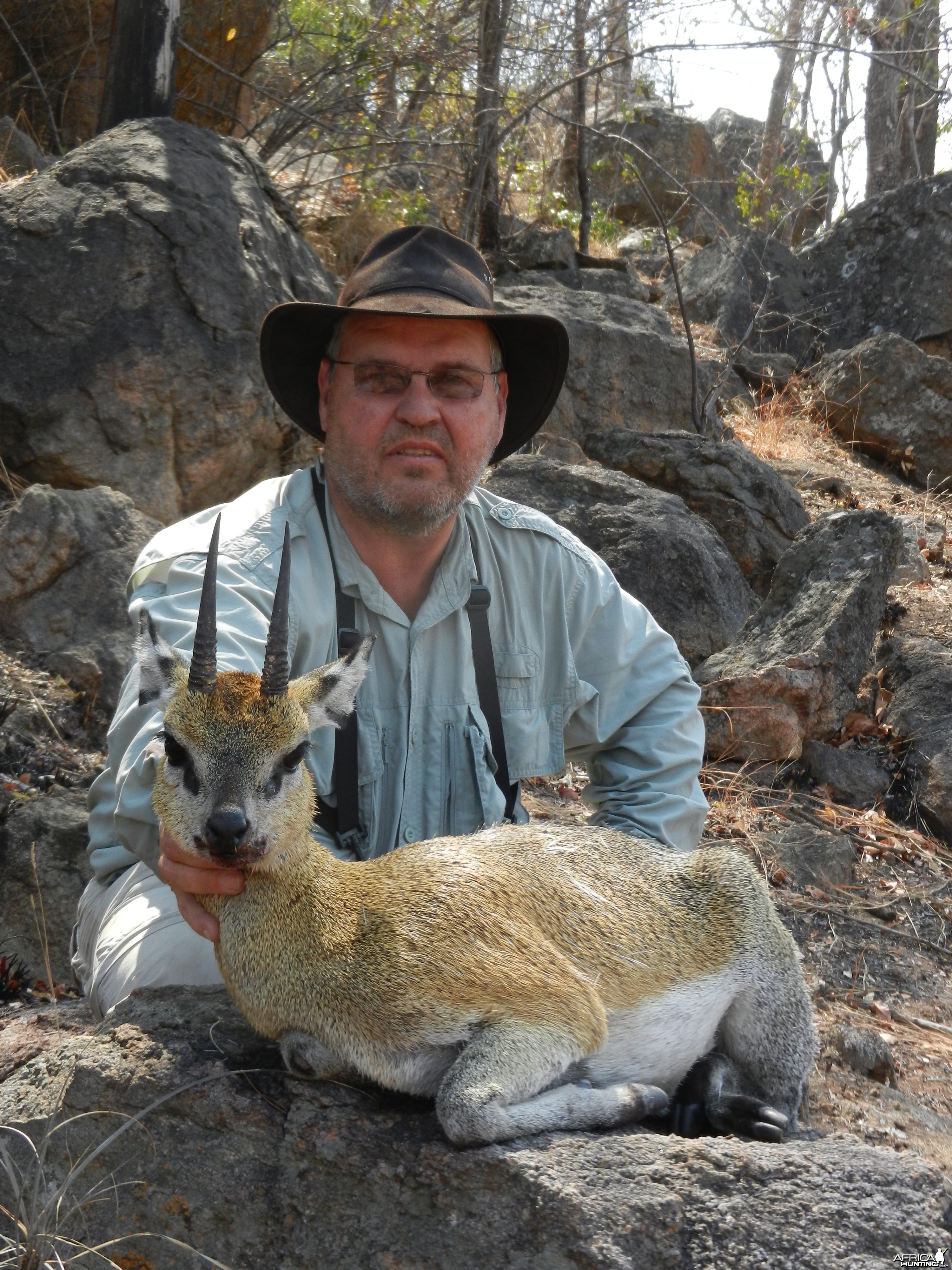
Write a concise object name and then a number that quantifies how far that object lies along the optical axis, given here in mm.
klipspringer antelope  3727
